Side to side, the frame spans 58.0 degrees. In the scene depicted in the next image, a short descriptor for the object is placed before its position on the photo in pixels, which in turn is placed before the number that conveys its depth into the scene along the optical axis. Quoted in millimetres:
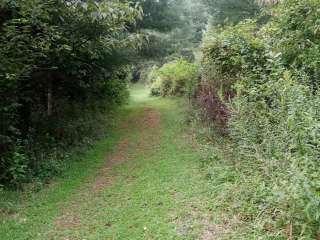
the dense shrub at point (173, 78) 14484
